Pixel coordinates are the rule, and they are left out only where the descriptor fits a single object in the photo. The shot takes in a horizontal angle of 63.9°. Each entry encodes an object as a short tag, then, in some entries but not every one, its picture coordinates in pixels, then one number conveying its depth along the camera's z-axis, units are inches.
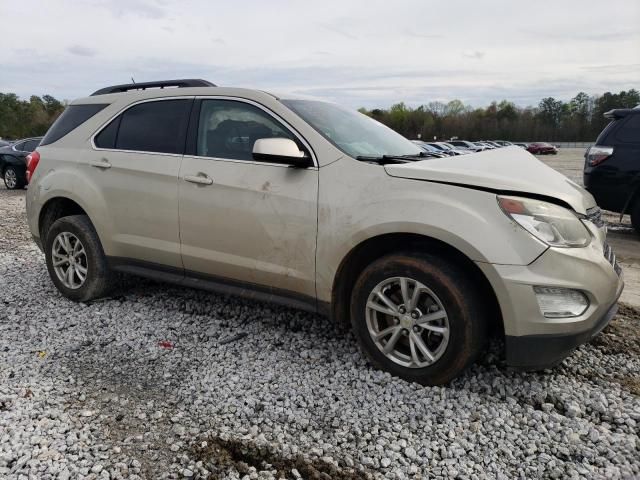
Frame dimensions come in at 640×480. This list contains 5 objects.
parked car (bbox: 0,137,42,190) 617.3
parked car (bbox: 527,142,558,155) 2247.8
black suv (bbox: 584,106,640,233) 285.4
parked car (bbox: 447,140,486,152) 1533.1
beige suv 111.1
